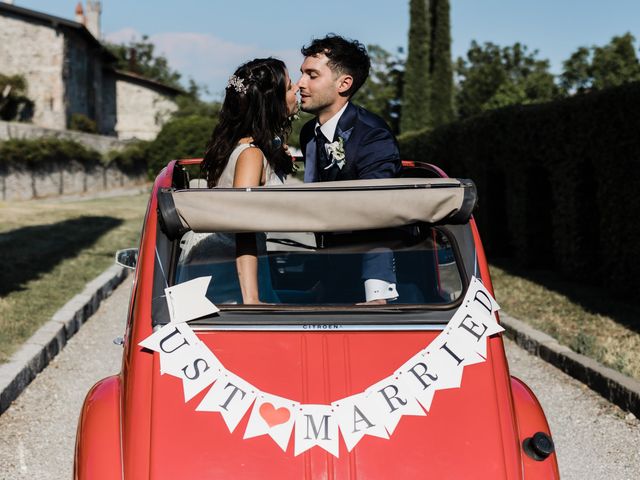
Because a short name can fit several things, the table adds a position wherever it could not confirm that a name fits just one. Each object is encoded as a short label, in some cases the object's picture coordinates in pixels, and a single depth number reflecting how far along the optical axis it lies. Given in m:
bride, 3.41
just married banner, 2.56
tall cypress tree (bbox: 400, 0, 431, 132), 46.58
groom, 3.46
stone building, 40.97
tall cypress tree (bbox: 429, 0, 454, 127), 47.06
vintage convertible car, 2.51
